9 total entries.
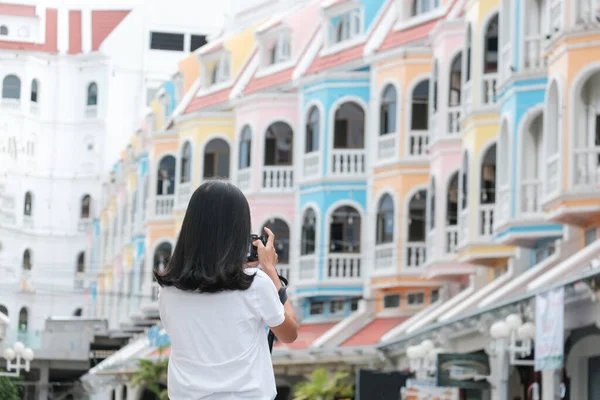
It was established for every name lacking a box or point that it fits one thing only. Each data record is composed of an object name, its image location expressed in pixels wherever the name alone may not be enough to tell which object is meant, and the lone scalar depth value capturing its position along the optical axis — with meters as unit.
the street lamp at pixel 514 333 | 24.47
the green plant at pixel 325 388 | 41.12
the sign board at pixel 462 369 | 27.98
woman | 5.54
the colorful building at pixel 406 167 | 25.81
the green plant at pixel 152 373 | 51.38
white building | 81.75
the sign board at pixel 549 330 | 22.25
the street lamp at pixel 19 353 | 43.53
